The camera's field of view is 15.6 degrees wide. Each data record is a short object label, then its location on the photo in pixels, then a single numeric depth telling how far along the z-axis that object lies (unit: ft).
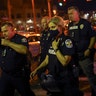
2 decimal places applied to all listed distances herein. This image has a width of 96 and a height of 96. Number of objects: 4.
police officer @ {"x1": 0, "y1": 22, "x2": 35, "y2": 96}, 17.97
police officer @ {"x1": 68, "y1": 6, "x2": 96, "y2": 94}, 19.76
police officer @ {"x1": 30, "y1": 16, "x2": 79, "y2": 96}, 15.38
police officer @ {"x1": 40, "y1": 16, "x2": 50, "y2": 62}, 24.76
